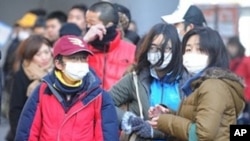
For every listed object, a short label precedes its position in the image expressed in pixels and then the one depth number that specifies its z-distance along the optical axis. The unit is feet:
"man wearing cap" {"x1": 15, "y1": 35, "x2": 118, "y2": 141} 30.53
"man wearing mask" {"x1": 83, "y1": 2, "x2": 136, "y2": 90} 36.19
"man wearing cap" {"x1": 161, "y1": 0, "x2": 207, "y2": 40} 37.63
